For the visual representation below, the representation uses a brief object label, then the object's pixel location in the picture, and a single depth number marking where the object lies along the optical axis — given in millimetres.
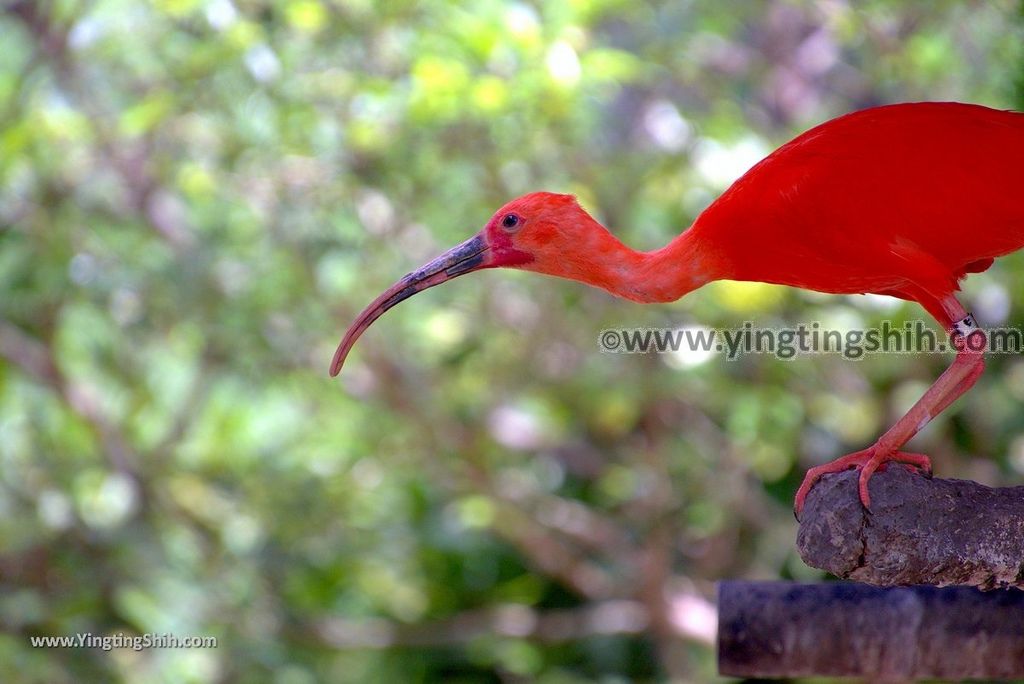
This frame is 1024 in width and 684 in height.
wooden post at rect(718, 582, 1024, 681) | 5867
